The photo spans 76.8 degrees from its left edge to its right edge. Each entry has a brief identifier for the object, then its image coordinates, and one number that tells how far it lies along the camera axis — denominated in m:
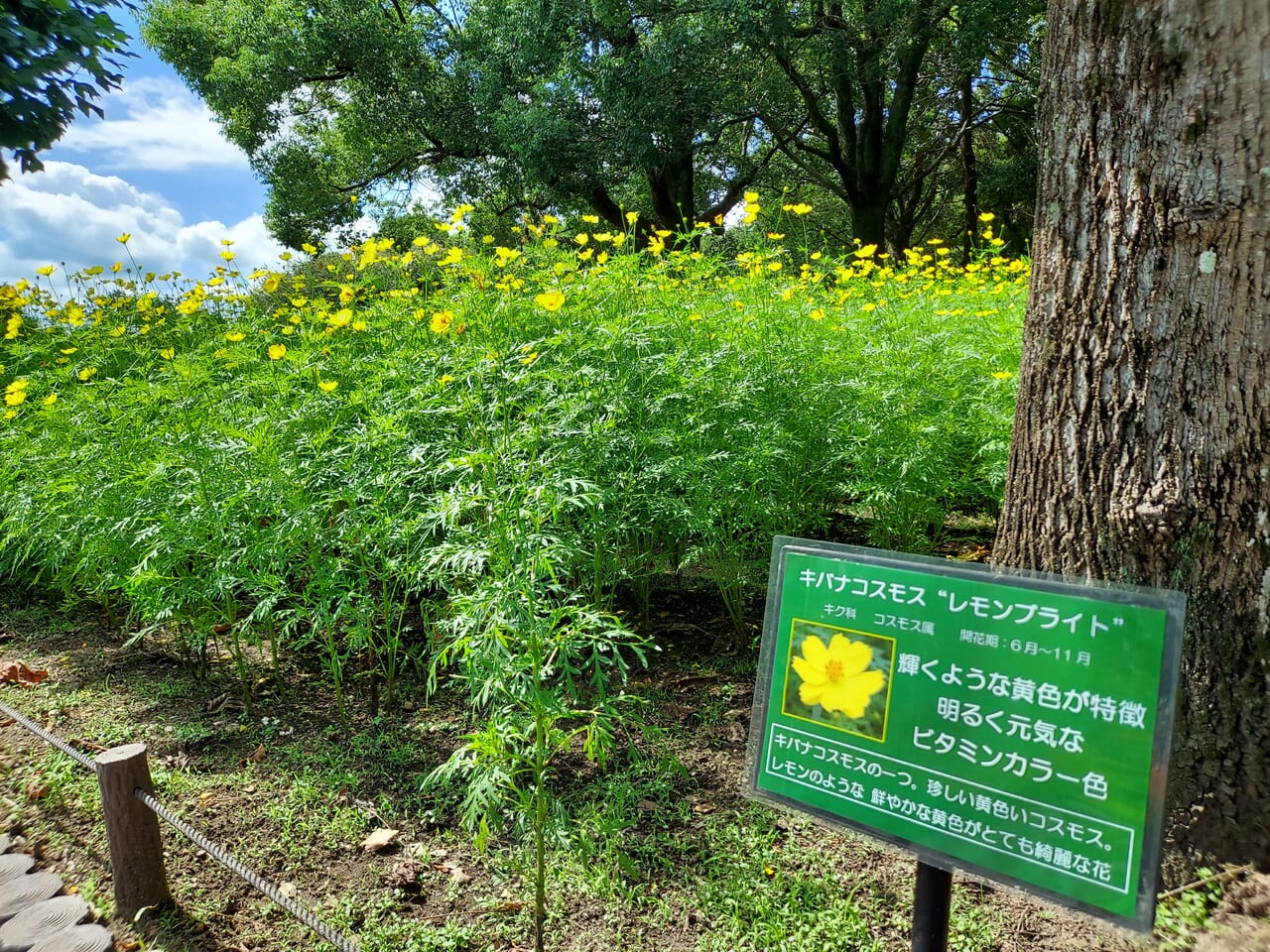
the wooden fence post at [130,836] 1.93
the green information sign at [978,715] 1.02
